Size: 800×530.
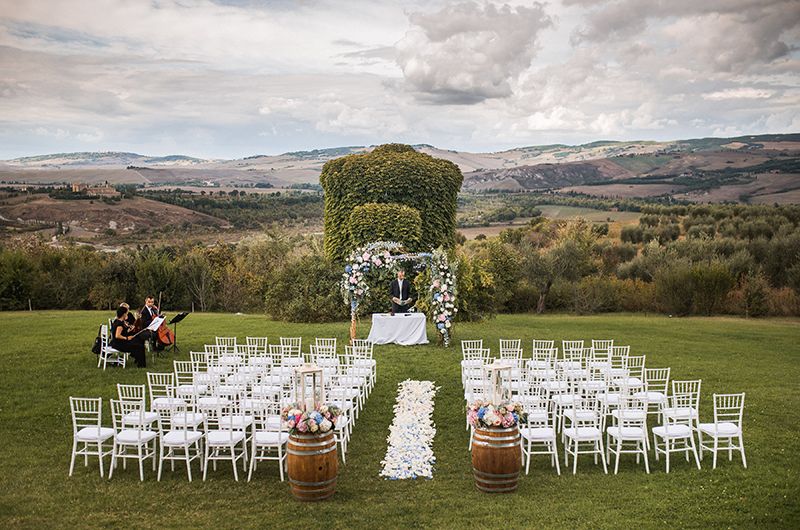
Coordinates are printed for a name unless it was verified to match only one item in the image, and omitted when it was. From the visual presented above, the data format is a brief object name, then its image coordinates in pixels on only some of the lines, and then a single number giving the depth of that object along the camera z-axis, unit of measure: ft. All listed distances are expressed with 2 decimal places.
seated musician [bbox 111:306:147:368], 53.62
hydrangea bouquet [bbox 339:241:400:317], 64.95
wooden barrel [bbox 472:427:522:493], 27.96
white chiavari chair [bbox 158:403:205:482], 30.09
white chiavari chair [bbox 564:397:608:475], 31.12
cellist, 56.75
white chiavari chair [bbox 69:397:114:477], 30.17
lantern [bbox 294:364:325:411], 28.48
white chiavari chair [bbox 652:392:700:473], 31.12
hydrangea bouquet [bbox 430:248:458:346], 63.57
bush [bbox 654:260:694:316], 104.53
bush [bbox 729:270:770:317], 101.60
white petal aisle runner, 31.19
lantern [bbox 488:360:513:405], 29.37
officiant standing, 67.10
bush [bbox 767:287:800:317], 101.40
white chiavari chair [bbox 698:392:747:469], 31.40
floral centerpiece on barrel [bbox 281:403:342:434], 27.45
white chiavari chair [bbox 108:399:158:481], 29.91
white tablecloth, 66.23
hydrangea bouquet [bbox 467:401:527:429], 28.14
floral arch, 63.77
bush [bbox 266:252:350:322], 86.48
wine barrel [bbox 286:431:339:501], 27.32
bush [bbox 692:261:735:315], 102.32
